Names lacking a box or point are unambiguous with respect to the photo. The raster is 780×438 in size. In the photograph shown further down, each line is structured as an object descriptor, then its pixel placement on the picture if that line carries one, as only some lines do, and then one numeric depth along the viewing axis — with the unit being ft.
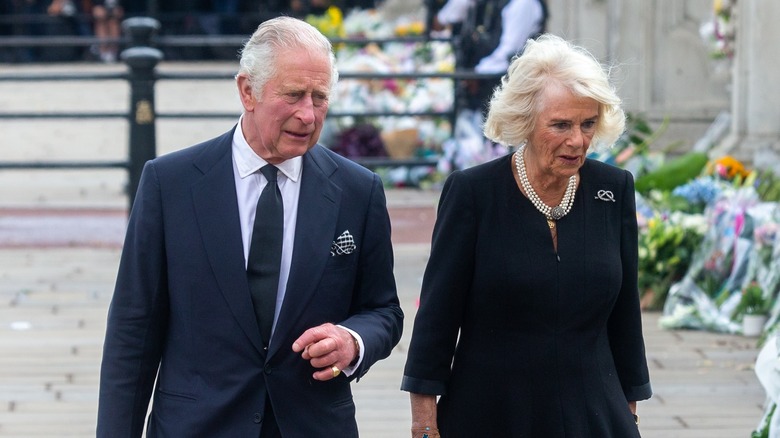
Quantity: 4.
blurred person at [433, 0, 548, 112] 74.38
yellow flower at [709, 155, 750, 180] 56.44
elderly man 20.24
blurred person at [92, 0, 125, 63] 170.19
